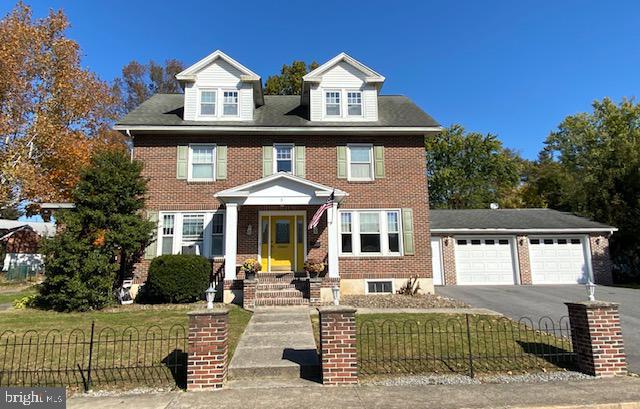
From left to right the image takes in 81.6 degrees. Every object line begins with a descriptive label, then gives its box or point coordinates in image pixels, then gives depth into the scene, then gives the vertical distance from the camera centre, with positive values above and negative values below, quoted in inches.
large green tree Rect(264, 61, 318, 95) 1203.2 +567.9
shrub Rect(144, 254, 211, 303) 447.5 -24.1
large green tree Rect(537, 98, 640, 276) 723.4 +182.4
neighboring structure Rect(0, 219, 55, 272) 1081.2 +64.0
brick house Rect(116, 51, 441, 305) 526.0 +128.2
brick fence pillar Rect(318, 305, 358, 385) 213.5 -52.6
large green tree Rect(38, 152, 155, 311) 417.7 +26.1
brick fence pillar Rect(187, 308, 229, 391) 208.5 -52.3
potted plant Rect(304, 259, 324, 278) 469.4 -14.5
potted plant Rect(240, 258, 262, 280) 458.0 -14.5
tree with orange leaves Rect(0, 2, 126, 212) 727.1 +319.2
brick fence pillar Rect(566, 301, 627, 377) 223.6 -54.6
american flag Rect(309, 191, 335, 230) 460.8 +60.4
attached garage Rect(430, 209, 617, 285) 677.3 -1.7
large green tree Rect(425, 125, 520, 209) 1310.3 +287.9
